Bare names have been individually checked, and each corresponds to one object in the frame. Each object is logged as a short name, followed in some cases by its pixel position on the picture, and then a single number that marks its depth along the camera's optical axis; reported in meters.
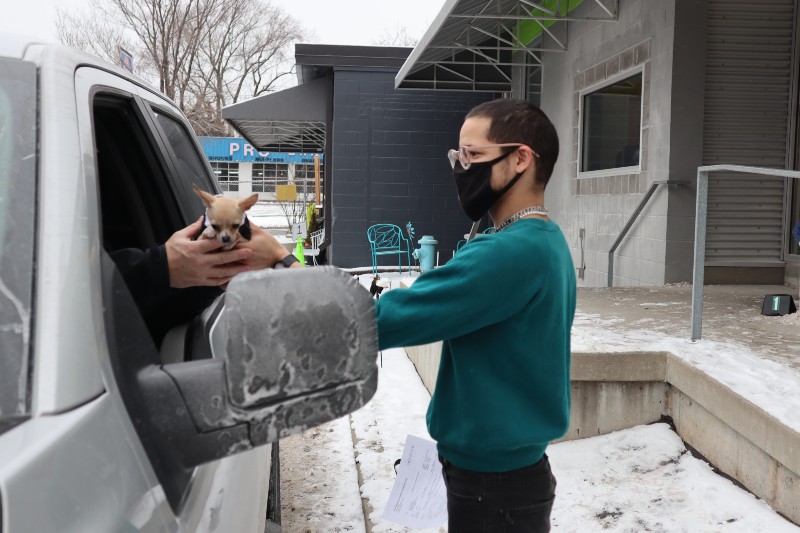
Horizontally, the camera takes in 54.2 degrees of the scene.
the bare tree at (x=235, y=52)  36.88
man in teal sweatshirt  1.70
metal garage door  8.05
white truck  1.02
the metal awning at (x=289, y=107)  16.05
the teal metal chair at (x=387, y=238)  14.73
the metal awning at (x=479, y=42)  9.51
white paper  2.21
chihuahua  1.71
